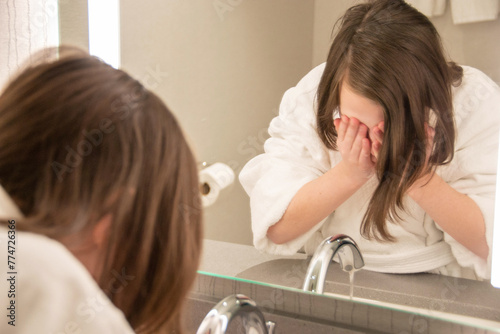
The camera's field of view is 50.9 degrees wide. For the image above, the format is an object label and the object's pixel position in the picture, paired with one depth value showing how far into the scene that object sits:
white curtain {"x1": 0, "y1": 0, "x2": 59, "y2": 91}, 0.97
